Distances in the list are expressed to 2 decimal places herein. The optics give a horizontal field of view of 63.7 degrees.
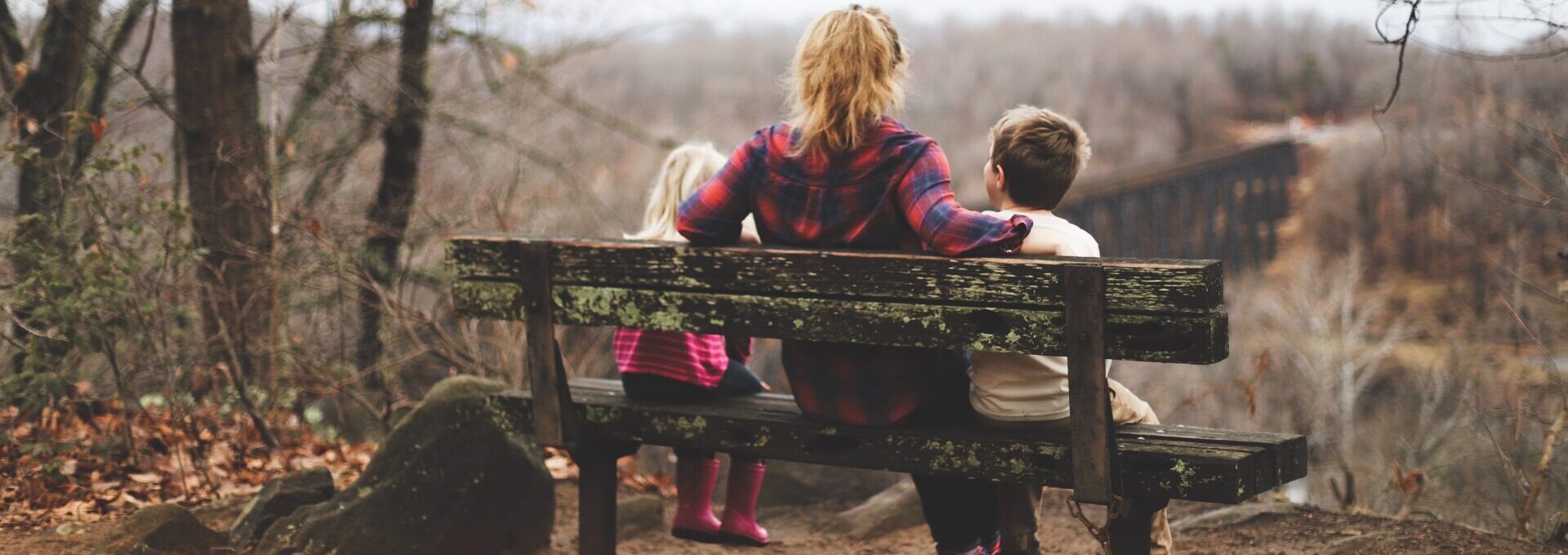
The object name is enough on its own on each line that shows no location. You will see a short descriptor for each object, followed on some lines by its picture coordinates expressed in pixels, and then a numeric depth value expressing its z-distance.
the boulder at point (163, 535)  4.05
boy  3.22
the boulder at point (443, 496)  4.19
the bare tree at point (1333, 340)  23.69
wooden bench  2.79
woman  3.26
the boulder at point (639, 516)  5.28
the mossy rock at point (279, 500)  4.40
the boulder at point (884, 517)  5.45
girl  3.91
